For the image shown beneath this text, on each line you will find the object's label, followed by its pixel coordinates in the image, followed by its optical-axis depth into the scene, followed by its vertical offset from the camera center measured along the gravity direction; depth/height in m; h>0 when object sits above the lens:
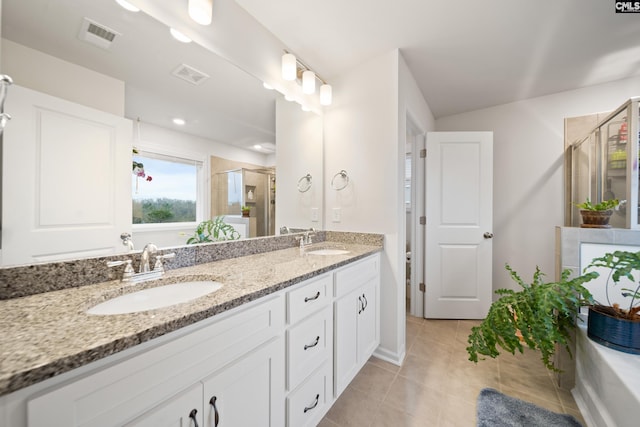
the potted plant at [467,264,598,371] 1.34 -0.62
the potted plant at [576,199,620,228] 1.62 -0.01
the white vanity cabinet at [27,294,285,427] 0.50 -0.44
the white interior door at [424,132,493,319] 2.55 -0.13
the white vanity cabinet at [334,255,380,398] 1.36 -0.66
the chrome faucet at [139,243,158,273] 1.03 -0.20
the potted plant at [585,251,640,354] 1.18 -0.55
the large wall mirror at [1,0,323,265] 0.82 +0.47
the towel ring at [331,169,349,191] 2.09 +0.27
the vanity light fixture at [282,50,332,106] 1.74 +1.05
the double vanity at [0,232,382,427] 0.48 -0.37
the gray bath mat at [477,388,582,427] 1.29 -1.12
